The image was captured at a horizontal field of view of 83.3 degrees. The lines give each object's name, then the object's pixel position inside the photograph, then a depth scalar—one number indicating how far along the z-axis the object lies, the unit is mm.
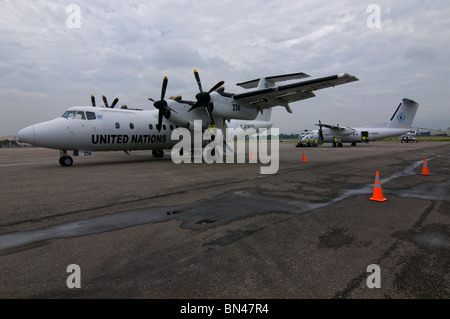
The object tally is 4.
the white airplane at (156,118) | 12695
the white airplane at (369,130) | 37438
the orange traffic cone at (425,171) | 10443
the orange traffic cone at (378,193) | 6195
